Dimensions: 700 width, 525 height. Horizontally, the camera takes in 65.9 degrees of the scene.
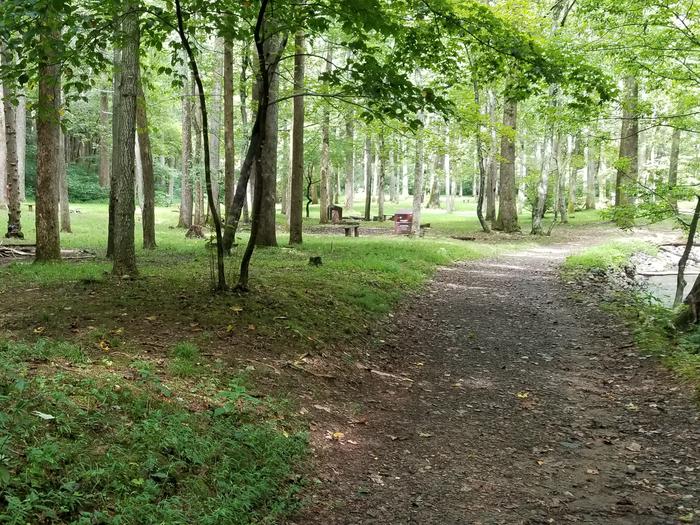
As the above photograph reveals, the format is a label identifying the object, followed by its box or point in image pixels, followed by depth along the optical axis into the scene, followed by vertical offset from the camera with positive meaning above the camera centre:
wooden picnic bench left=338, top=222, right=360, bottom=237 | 22.02 -0.49
